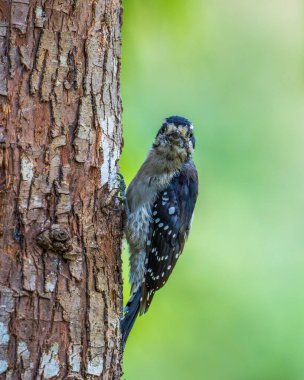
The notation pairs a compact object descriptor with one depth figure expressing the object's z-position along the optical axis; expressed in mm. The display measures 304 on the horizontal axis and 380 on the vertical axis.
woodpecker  8625
